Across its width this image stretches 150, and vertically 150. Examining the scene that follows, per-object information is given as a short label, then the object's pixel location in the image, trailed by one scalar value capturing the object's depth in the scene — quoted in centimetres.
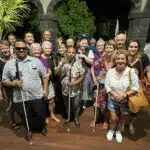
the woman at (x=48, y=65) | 248
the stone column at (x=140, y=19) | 498
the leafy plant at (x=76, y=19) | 513
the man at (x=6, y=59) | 240
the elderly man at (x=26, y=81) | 219
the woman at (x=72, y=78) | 241
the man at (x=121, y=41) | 245
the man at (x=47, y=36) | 300
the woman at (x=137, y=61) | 234
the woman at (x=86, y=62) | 263
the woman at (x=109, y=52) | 244
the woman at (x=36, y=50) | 242
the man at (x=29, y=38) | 281
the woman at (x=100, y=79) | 250
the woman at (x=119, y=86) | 213
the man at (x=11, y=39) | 294
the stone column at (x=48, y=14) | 534
